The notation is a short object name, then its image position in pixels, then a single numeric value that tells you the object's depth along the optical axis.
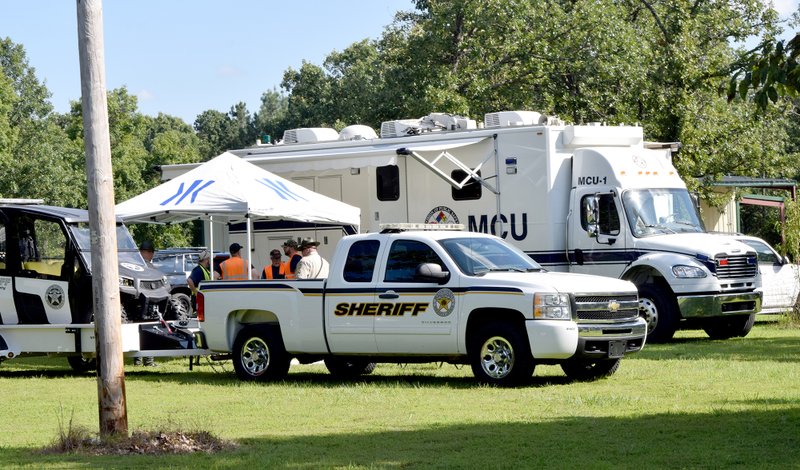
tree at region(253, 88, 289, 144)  80.36
